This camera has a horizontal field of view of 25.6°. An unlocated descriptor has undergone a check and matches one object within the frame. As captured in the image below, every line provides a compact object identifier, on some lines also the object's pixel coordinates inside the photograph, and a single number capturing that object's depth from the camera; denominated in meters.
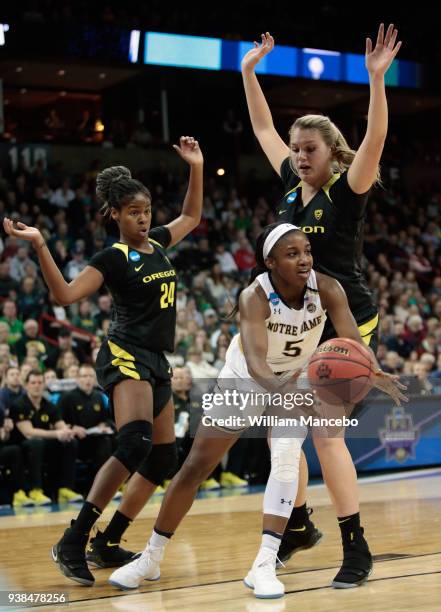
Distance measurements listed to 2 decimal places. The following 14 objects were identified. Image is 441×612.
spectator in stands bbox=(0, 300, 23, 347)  11.62
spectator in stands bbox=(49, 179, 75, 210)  16.31
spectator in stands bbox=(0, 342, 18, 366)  9.95
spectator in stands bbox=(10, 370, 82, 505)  9.34
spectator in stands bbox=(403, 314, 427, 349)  13.93
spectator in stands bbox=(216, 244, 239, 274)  15.92
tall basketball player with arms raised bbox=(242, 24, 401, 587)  4.37
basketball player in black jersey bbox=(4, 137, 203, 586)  4.74
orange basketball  4.19
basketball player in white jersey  4.24
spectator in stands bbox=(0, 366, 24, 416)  9.51
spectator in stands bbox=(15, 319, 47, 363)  11.12
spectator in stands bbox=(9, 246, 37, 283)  13.35
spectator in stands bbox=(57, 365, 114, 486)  9.77
